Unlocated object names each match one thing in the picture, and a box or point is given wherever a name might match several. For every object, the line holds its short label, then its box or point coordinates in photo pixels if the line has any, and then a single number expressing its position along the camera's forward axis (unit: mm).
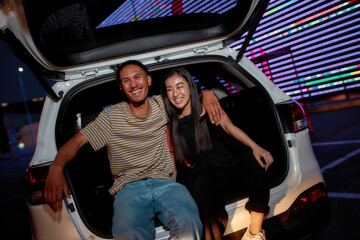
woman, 1576
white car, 1564
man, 1516
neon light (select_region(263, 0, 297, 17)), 6405
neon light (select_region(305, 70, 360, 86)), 5852
